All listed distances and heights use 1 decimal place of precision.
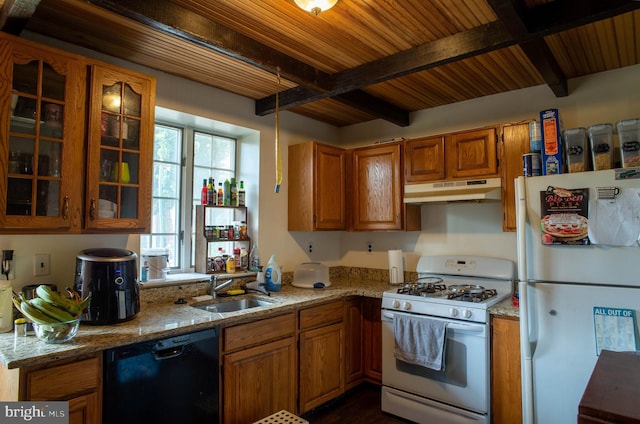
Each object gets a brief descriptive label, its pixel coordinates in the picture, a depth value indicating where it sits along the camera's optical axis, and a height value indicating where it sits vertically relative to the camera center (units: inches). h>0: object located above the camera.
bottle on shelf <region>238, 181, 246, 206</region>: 126.6 +10.7
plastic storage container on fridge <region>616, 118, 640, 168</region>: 77.5 +17.4
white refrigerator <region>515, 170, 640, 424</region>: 73.6 -13.1
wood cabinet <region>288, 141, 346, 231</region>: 130.4 +14.2
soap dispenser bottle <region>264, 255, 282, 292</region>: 117.6 -15.3
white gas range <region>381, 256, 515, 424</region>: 93.4 -30.1
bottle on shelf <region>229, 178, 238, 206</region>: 124.6 +11.8
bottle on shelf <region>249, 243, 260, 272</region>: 122.7 -10.0
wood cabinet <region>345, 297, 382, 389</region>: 121.2 -36.2
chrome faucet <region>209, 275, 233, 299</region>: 105.9 -16.0
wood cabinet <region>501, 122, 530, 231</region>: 104.6 +18.0
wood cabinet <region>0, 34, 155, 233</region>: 69.9 +17.4
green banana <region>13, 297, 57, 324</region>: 63.7 -14.2
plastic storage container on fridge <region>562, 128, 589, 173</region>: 84.5 +16.9
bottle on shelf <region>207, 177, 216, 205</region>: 117.5 +10.9
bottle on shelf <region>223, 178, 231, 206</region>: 123.6 +12.2
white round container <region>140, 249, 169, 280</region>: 101.1 -8.8
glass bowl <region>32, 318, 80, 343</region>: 64.0 -17.2
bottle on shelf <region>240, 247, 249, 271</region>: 124.0 -10.2
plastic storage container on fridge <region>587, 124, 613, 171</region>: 82.0 +17.3
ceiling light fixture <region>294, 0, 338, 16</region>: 64.5 +38.0
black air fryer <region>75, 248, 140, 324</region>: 75.9 -11.3
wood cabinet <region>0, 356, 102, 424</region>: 58.5 -24.9
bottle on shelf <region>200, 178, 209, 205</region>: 117.0 +10.1
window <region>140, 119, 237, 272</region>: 112.0 +12.3
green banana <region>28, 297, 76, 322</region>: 64.6 -13.7
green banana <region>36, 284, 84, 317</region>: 66.3 -12.5
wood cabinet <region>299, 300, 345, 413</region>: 103.7 -35.9
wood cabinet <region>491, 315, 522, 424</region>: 90.0 -34.4
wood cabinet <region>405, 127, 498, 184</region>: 110.6 +21.8
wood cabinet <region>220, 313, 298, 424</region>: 85.3 -33.6
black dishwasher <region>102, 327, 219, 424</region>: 67.5 -29.1
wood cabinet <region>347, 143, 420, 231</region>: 127.3 +12.6
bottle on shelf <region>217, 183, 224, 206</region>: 120.4 +9.7
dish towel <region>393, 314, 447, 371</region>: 96.5 -29.5
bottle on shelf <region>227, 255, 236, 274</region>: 117.8 -11.3
